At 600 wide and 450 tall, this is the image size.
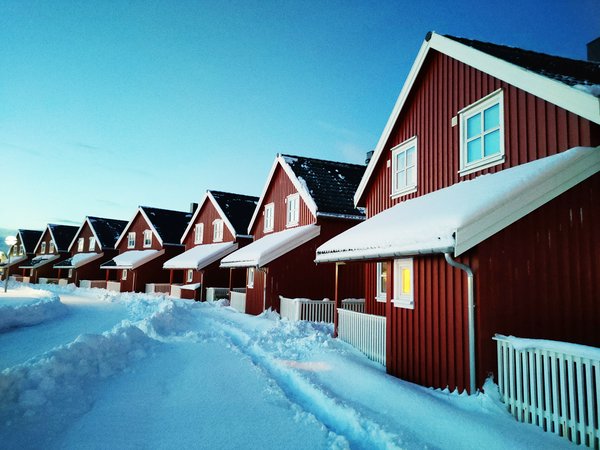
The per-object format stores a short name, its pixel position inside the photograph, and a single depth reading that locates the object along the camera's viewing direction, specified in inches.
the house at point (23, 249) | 2217.0
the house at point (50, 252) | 1883.6
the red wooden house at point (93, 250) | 1567.4
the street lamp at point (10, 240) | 1190.3
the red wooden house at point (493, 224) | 248.7
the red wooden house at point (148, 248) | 1259.1
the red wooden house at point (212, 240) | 1000.2
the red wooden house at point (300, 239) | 676.1
